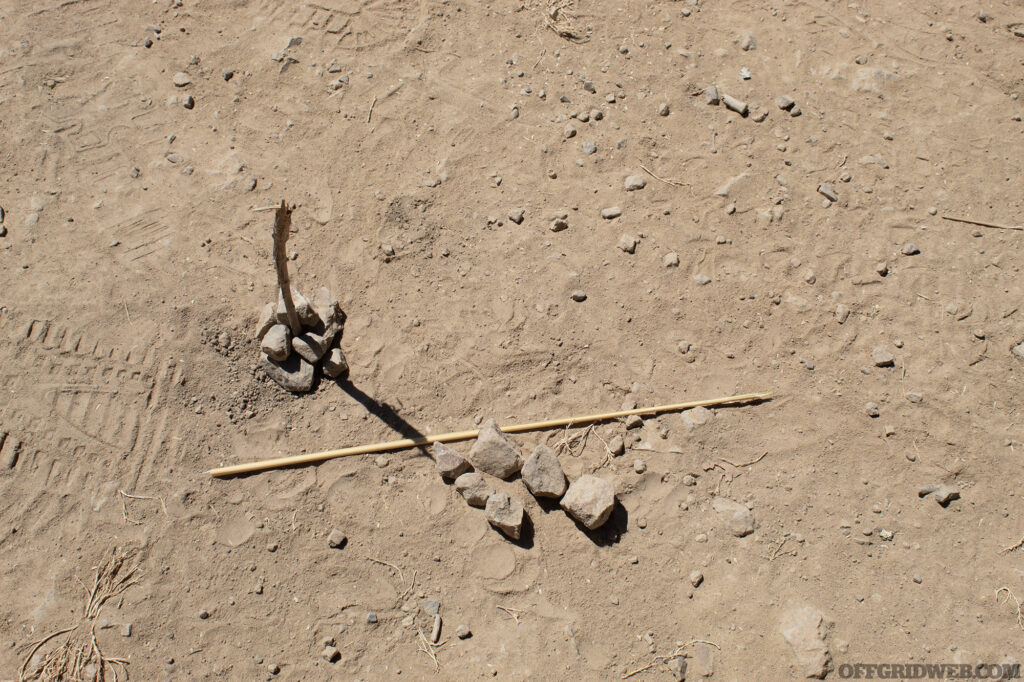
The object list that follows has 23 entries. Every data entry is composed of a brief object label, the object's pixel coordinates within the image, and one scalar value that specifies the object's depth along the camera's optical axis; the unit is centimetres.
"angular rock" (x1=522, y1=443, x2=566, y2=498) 290
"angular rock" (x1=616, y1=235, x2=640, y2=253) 352
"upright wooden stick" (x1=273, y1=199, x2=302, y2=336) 259
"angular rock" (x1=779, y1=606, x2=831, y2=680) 264
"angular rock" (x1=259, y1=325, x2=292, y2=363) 310
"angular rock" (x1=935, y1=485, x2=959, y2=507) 293
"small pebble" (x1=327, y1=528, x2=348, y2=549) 290
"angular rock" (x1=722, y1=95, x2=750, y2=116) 391
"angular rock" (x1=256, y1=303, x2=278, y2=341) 319
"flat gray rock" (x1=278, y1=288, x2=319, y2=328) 311
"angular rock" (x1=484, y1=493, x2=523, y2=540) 282
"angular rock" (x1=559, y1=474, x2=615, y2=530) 280
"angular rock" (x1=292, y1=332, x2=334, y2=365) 316
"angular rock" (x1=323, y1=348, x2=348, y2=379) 317
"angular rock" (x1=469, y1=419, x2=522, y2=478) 296
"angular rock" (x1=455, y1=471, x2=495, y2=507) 293
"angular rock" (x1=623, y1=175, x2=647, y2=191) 371
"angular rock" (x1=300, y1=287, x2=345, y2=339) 325
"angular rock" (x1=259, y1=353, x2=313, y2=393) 320
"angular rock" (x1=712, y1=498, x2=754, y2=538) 290
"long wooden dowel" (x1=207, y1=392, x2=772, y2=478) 304
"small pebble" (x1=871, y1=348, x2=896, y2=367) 323
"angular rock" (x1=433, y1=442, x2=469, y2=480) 298
